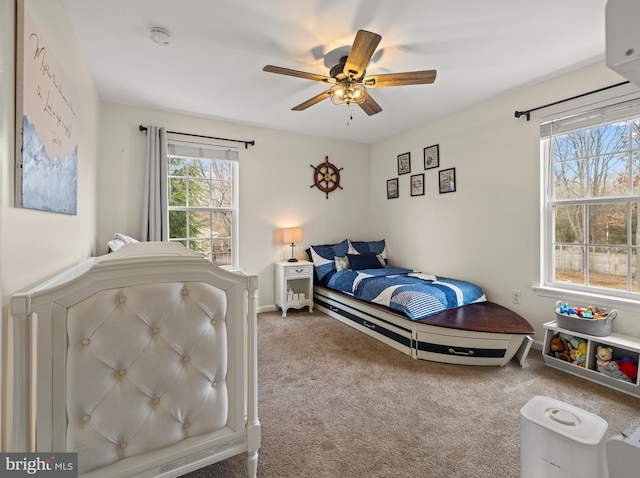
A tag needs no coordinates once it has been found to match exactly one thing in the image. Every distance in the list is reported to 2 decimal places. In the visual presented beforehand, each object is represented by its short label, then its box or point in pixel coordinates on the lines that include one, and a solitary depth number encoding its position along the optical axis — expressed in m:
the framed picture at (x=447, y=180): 3.67
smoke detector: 2.05
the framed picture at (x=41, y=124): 1.15
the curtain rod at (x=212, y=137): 3.39
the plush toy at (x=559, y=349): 2.43
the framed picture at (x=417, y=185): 4.11
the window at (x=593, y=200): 2.40
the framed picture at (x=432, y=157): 3.86
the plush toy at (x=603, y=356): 2.21
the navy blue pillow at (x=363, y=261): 4.14
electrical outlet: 3.03
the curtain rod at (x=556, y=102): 2.36
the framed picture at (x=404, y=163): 4.28
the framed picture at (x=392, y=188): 4.52
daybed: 2.47
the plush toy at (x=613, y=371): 2.12
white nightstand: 3.98
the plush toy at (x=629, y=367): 2.09
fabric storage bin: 2.28
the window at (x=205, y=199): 3.68
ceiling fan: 1.91
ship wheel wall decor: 4.55
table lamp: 4.11
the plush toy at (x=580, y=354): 2.33
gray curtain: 3.35
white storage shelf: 2.10
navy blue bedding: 2.75
